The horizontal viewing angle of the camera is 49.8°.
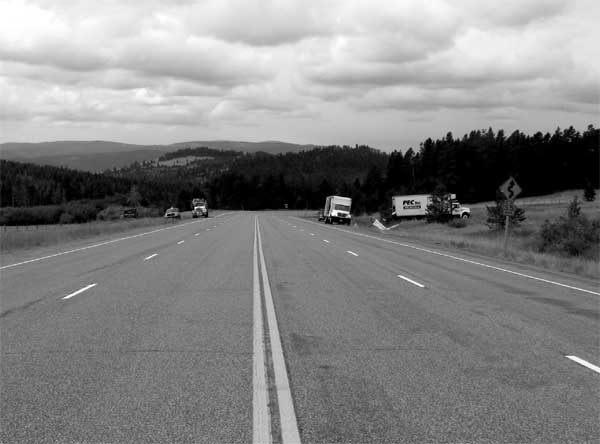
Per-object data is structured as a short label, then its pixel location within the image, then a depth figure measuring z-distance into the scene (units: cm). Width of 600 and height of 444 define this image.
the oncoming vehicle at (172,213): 8665
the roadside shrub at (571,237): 3797
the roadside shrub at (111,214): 12055
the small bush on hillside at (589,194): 10245
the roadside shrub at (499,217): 5750
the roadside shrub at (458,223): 6838
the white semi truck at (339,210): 6850
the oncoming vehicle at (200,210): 9619
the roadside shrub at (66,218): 13412
